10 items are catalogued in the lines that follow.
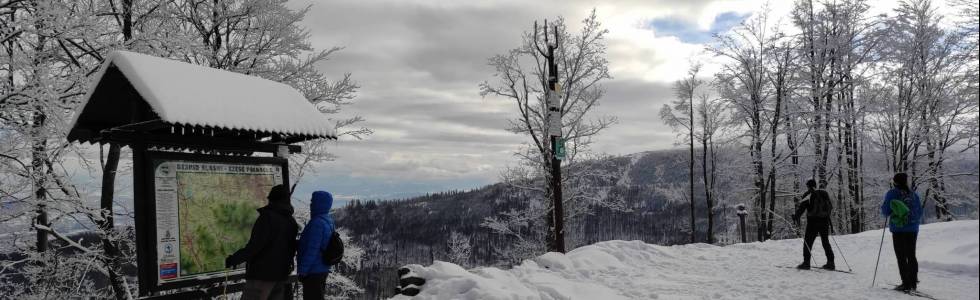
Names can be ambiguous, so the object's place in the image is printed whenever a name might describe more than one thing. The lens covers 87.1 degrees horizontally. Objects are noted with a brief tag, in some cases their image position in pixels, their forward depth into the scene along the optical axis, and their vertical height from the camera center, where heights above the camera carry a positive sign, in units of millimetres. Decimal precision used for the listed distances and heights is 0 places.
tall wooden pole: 10984 +179
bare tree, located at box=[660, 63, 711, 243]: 28234 +2231
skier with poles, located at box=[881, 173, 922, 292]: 7402 -1211
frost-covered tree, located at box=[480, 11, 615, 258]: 21875 +1439
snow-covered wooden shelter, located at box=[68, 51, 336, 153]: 4891 +535
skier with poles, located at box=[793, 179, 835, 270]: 9430 -1368
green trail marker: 11119 +16
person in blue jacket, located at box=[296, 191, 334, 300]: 5180 -898
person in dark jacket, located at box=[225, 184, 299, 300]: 5000 -904
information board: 5090 -546
